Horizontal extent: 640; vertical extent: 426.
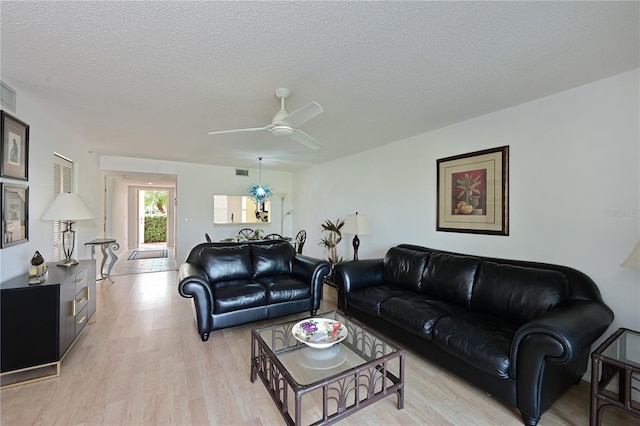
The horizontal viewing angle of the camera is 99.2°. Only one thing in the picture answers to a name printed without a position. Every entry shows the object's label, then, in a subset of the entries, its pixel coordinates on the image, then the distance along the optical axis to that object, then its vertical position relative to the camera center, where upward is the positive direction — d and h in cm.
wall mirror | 680 +6
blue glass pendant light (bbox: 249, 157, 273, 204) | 616 +47
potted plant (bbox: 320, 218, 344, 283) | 504 -55
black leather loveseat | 289 -88
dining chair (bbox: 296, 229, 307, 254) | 648 -61
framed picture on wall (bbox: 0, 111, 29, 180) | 227 +56
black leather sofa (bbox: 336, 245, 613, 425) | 175 -88
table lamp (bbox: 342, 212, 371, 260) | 418 -19
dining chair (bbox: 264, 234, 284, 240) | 689 -62
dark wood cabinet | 208 -90
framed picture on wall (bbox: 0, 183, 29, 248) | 229 -3
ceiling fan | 223 +82
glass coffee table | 163 -109
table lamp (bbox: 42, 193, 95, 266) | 275 +1
